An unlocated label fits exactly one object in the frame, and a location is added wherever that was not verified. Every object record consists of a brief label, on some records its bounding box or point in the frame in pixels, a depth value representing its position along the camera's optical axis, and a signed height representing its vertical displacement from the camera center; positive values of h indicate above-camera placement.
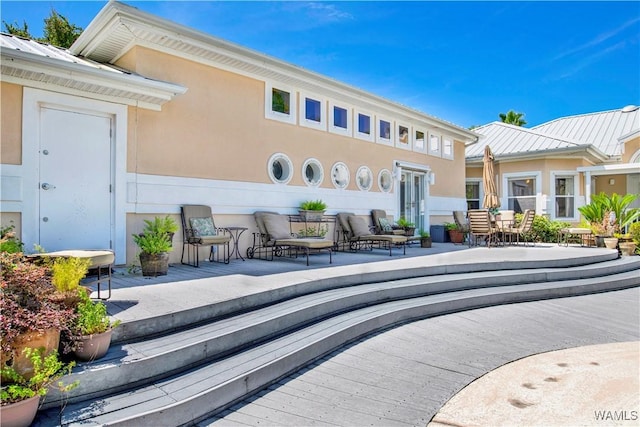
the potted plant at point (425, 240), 10.70 -0.66
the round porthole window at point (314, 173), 9.30 +1.09
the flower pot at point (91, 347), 2.71 -0.94
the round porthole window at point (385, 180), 11.29 +1.09
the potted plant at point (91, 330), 2.72 -0.84
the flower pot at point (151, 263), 5.47 -0.67
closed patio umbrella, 12.02 +0.98
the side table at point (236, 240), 7.68 -0.47
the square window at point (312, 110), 9.31 +2.66
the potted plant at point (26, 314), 2.25 -0.63
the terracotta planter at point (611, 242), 10.66 -0.71
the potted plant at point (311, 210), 8.69 +0.15
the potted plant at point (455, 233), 12.72 -0.54
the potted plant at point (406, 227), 10.54 -0.28
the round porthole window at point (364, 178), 10.63 +1.10
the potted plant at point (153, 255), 5.47 -0.55
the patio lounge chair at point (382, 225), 10.41 -0.23
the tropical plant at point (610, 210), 11.38 +0.21
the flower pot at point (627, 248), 10.45 -0.86
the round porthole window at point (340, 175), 9.96 +1.11
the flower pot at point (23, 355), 2.24 -0.80
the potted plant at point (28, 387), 2.08 -0.98
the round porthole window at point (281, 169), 8.54 +1.10
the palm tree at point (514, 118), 31.52 +8.25
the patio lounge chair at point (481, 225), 10.78 -0.23
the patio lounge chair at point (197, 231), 6.50 -0.26
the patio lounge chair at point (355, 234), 8.84 -0.43
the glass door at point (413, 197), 12.27 +0.67
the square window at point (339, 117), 10.02 +2.65
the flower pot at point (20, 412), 2.05 -1.09
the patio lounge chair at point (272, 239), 7.19 -0.43
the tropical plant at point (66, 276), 2.94 -0.47
